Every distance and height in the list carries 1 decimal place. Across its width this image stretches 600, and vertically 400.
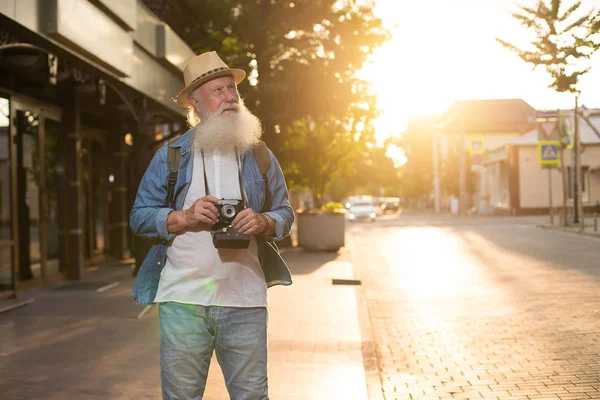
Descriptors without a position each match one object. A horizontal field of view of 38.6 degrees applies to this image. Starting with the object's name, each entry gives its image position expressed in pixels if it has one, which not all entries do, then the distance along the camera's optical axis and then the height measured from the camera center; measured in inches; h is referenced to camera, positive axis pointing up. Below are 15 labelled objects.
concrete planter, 812.0 -23.5
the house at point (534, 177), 1921.8 +53.0
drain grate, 508.1 -46.7
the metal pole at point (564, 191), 1143.6 +11.2
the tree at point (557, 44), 789.9 +159.2
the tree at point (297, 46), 765.9 +150.2
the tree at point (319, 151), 896.3 +57.3
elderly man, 129.2 -6.1
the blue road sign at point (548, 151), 1111.6 +63.0
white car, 1829.5 -17.6
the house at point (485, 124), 2506.2 +299.9
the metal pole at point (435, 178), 3124.3 +88.9
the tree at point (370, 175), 1171.8 +73.2
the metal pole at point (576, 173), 1152.1 +36.2
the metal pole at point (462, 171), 2159.2 +81.5
